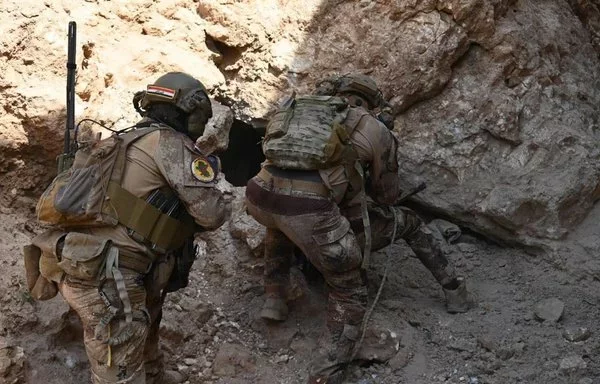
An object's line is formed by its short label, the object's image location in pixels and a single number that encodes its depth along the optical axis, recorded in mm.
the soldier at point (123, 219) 3699
